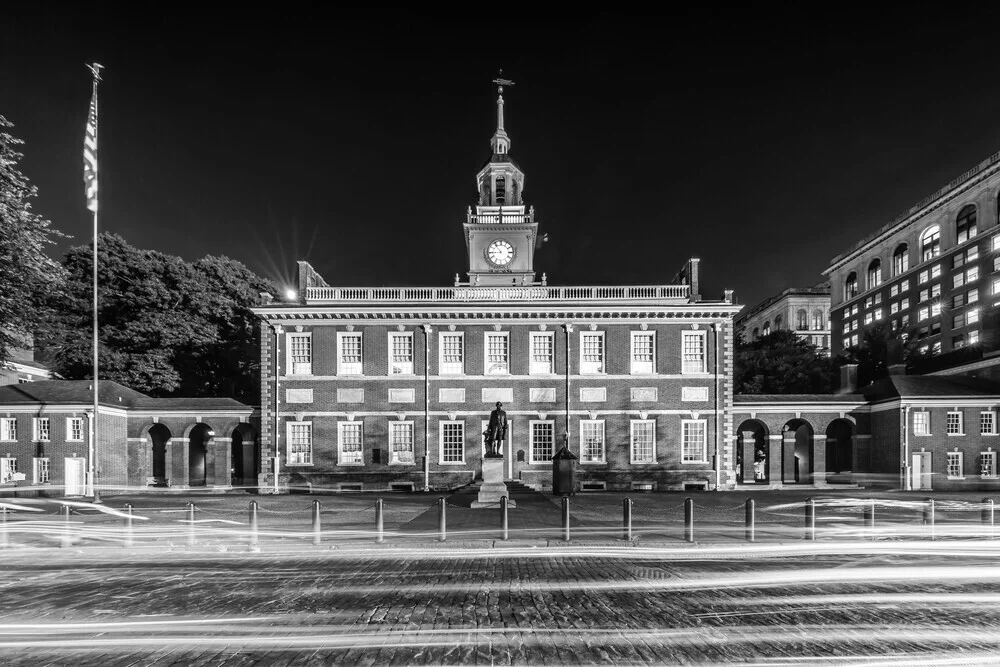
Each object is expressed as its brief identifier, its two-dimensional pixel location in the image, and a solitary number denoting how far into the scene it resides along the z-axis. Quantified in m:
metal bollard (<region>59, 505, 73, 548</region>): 13.80
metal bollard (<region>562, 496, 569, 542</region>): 13.58
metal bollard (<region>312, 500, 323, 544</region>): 13.66
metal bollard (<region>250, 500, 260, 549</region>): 13.48
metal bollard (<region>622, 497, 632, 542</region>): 13.28
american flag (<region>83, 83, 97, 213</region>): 22.62
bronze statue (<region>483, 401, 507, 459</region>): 21.55
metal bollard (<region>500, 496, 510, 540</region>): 13.59
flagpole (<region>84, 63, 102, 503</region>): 22.60
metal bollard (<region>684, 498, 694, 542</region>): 13.32
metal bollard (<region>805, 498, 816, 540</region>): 13.92
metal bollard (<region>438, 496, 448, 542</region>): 13.69
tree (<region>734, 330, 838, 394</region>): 43.88
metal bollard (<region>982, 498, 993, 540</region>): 14.82
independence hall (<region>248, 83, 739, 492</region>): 31.45
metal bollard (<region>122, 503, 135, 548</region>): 14.03
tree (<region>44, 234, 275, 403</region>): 38.44
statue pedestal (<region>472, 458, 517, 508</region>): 21.28
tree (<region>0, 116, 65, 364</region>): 20.39
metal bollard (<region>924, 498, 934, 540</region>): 14.98
